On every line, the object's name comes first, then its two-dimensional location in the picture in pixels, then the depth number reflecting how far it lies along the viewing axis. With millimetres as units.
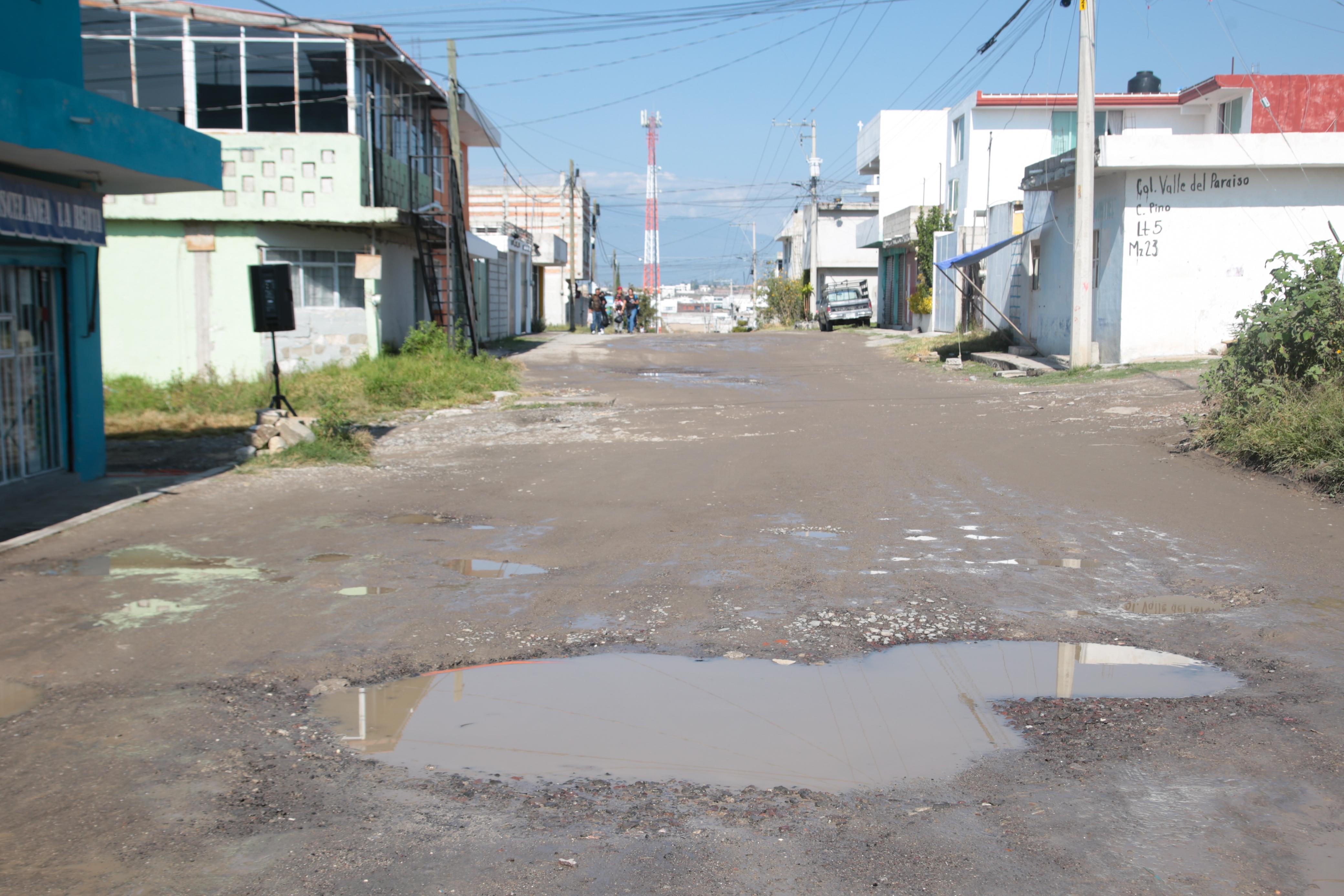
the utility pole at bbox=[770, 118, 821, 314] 56000
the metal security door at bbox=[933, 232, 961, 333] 33094
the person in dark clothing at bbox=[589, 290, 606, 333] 41844
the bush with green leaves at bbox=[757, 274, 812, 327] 57781
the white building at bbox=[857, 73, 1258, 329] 37906
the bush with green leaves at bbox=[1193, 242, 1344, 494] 9852
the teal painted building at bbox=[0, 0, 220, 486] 8820
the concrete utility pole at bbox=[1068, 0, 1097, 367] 18844
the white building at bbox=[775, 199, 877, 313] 60844
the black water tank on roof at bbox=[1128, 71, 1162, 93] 40312
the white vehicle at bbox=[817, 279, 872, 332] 43156
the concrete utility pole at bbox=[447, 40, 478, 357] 22359
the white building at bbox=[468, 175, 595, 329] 61344
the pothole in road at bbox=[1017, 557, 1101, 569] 7410
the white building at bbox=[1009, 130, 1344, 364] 19234
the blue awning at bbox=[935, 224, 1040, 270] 24828
